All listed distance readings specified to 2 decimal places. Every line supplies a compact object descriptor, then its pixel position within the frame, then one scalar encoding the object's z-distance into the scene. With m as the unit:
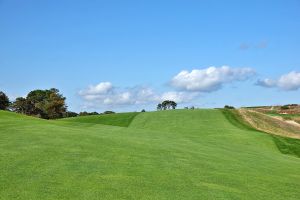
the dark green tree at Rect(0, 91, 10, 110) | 110.25
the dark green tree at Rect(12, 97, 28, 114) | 122.38
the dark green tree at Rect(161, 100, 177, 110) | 178.25
